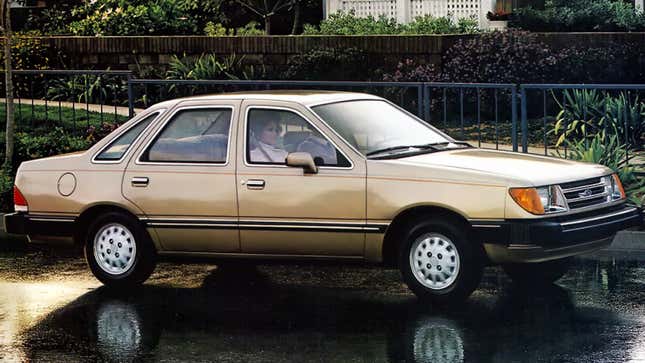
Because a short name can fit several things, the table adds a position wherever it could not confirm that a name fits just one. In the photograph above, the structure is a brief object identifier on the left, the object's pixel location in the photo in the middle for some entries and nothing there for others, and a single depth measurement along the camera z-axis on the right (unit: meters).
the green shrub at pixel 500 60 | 21.75
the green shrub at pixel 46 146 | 17.25
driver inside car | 10.57
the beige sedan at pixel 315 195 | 9.87
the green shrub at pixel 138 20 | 25.70
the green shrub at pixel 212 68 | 23.14
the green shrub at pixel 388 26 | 24.72
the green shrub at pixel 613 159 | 14.37
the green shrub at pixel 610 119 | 15.84
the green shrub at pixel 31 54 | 23.98
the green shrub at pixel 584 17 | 24.22
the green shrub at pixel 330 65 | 22.64
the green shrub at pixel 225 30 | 25.33
